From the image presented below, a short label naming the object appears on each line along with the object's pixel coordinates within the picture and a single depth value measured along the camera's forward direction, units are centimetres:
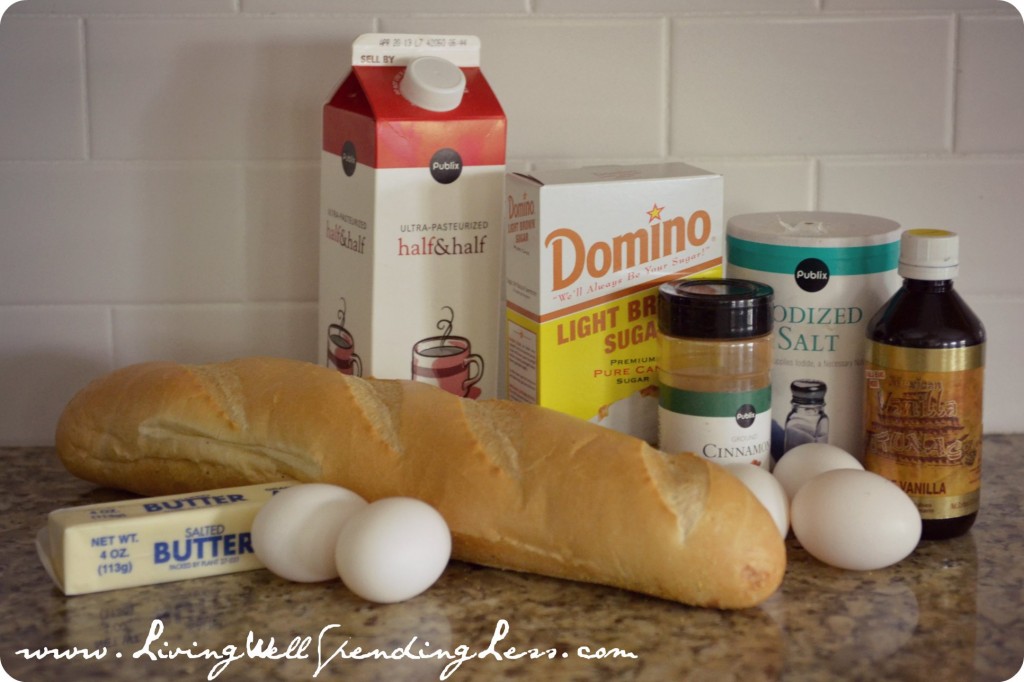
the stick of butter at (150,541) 91
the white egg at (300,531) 91
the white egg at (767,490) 96
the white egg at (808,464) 102
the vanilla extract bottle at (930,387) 98
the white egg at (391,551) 86
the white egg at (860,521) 93
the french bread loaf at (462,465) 89
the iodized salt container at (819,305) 107
